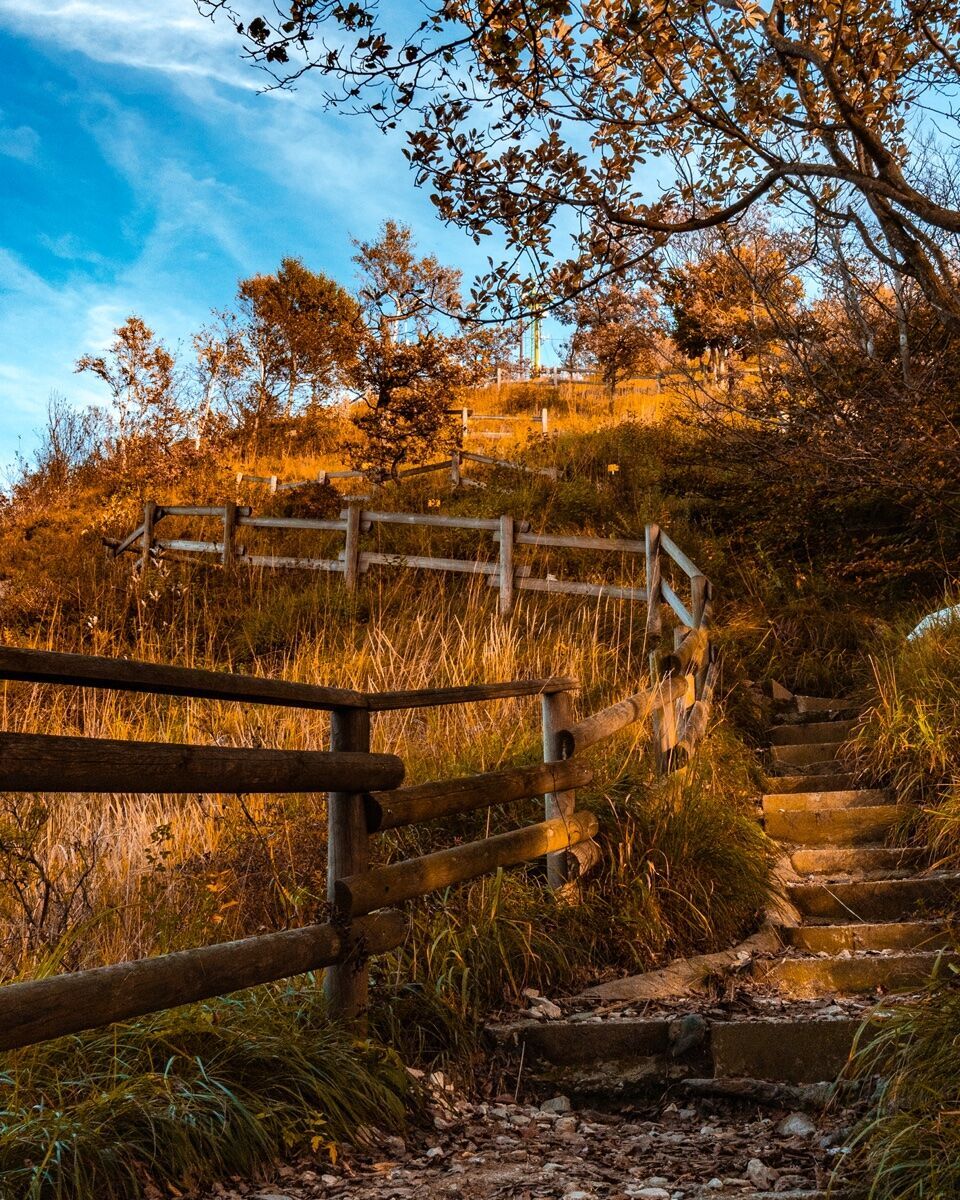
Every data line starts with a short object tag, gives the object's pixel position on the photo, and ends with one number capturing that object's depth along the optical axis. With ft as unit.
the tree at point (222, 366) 74.18
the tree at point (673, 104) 13.35
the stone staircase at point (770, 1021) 9.30
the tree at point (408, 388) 60.80
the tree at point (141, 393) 66.23
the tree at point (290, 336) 84.89
